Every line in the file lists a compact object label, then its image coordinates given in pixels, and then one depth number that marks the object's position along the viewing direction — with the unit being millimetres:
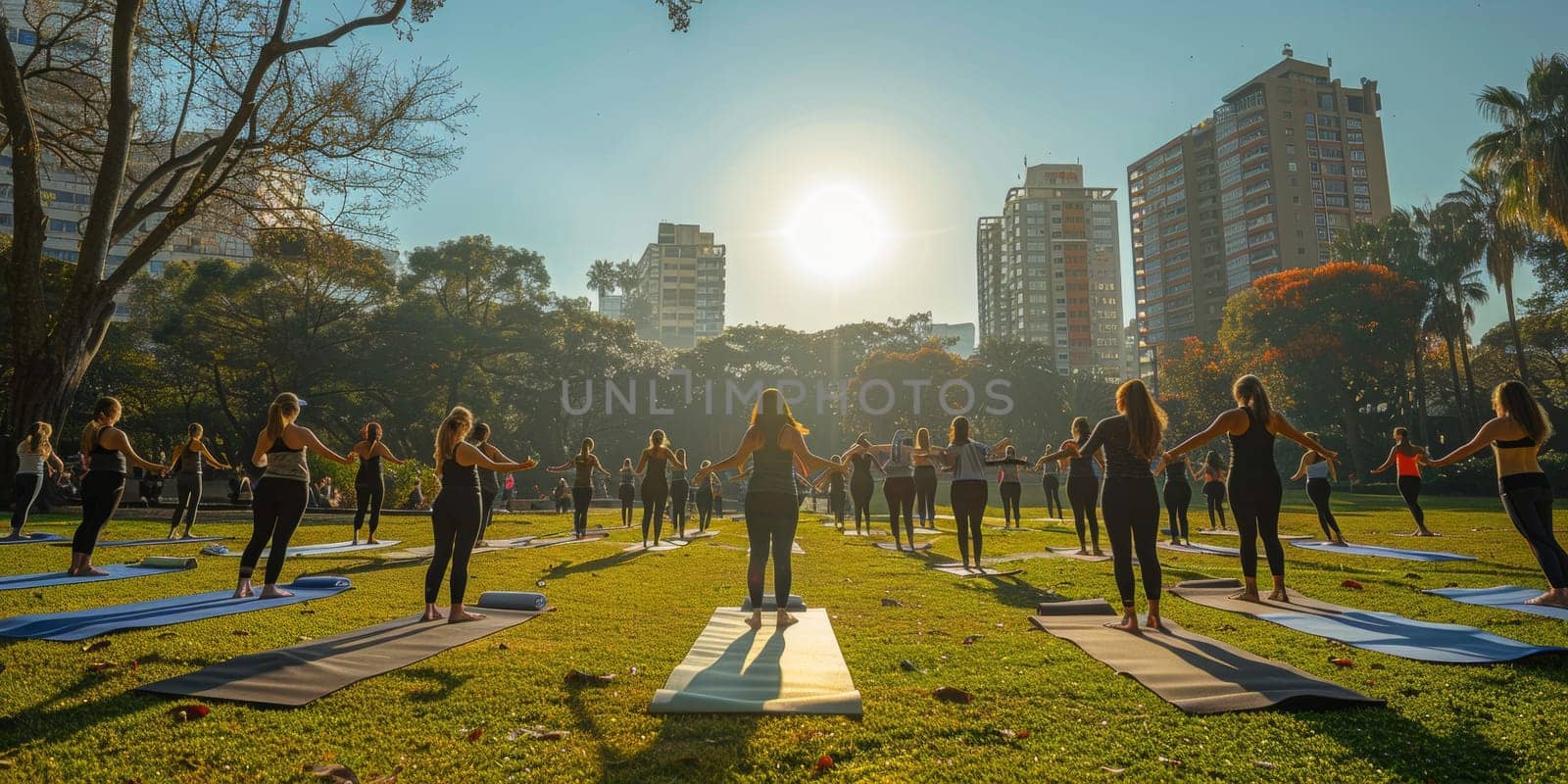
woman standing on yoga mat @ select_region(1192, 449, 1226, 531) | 16875
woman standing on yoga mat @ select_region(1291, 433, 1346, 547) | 14750
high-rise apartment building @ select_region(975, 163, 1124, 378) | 141000
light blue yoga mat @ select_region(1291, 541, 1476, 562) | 12530
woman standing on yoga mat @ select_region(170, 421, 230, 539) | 13703
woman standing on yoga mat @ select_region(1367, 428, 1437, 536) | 14609
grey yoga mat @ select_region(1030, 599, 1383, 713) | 4426
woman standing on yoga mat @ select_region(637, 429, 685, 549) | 15266
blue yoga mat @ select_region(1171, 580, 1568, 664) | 5586
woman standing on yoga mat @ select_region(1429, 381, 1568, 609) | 7926
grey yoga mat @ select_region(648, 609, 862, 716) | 4555
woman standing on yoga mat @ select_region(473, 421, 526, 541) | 14398
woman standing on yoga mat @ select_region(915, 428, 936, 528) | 13275
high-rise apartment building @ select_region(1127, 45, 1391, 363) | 98375
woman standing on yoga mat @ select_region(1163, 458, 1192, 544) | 14883
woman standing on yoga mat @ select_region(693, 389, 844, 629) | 7375
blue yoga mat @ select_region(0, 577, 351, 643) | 6250
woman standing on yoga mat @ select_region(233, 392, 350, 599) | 8180
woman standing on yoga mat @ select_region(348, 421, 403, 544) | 15062
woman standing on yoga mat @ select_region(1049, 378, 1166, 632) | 6906
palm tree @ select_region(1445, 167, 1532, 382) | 36812
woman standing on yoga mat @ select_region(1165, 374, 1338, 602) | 7809
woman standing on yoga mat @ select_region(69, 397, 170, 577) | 9570
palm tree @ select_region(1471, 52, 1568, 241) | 23469
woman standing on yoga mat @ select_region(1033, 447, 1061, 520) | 18477
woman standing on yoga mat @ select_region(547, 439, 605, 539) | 17141
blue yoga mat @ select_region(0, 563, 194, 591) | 8703
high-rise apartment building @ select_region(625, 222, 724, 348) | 167625
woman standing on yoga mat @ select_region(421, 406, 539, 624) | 7344
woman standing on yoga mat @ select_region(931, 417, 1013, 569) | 11820
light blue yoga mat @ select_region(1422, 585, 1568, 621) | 7516
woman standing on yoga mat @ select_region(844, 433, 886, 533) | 18081
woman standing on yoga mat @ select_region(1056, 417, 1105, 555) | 13133
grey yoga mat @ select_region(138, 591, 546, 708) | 4602
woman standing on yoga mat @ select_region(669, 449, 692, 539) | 18036
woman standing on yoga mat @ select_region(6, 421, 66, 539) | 12438
